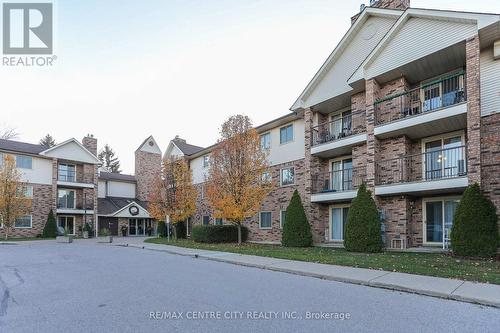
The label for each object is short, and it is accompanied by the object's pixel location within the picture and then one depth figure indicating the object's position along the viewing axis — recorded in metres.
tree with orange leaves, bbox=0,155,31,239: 27.61
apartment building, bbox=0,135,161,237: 31.09
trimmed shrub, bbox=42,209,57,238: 30.47
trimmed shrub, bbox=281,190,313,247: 17.55
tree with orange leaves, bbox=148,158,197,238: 24.84
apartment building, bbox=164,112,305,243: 20.83
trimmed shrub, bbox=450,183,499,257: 11.34
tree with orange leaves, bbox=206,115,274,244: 18.64
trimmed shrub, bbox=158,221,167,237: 31.17
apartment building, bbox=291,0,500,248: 12.88
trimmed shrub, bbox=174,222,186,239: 29.45
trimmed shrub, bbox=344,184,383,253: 14.42
